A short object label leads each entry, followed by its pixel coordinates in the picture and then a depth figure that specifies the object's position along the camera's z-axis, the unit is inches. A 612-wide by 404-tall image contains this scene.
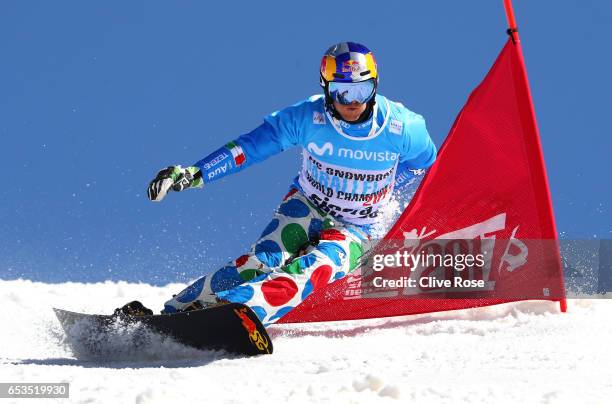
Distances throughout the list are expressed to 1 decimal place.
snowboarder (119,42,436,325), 451.2
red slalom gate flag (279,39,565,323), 493.0
